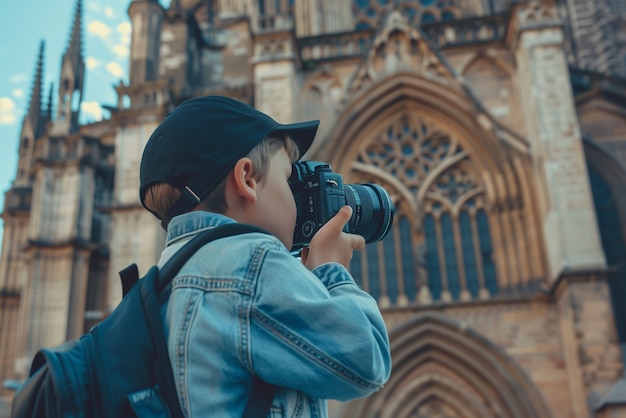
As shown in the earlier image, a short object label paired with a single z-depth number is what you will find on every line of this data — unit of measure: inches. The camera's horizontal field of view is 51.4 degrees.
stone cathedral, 403.5
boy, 43.0
